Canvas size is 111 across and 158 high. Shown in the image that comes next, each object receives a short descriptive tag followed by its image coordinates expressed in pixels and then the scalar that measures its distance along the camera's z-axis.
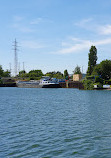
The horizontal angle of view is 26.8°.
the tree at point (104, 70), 111.34
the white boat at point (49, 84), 126.66
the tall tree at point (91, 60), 120.31
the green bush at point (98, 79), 103.62
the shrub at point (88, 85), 104.50
